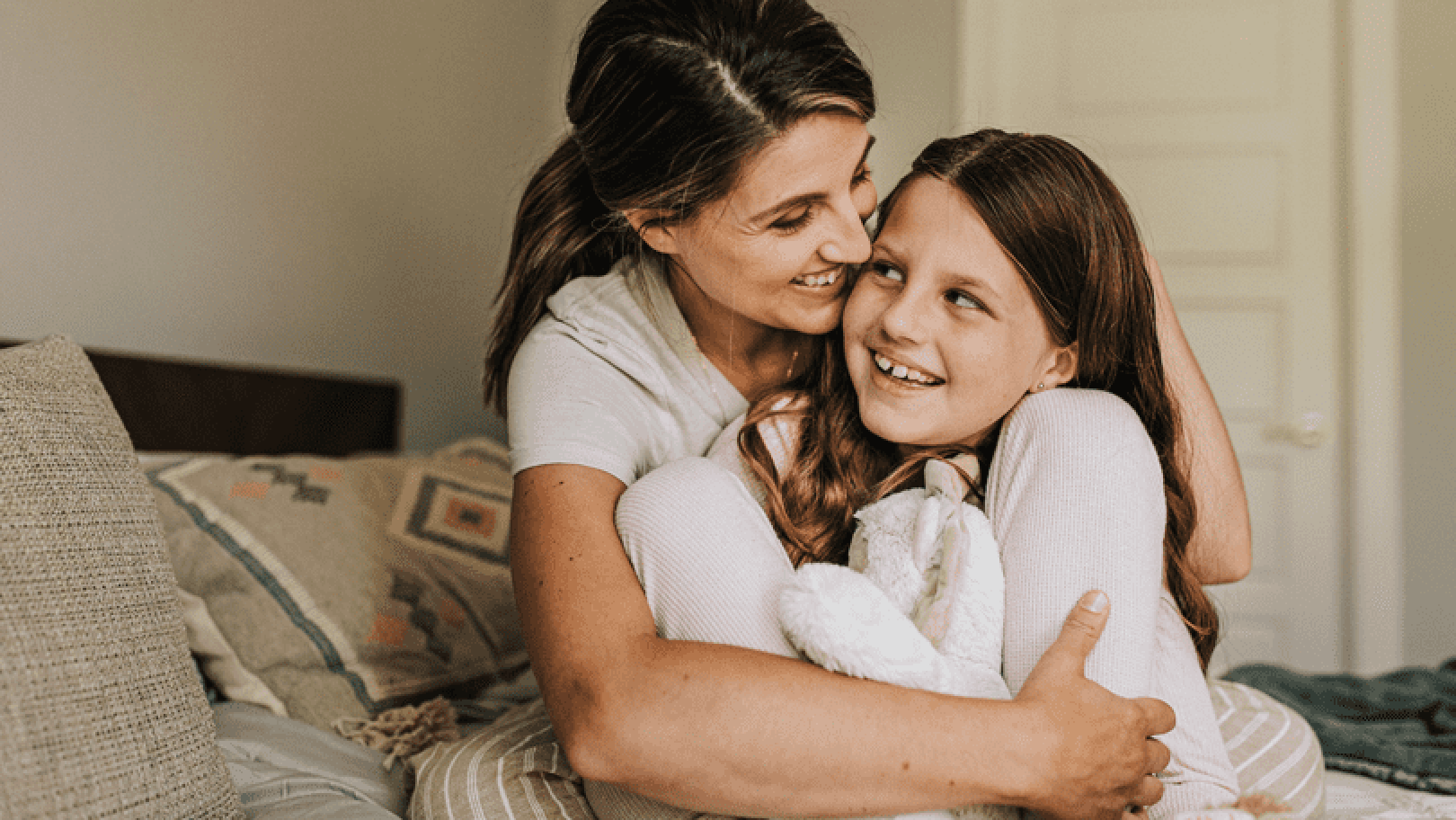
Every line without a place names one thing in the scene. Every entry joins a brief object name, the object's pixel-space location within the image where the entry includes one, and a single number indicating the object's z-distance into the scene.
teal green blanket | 1.31
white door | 2.79
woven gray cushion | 0.67
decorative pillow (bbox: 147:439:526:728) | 1.27
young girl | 0.83
